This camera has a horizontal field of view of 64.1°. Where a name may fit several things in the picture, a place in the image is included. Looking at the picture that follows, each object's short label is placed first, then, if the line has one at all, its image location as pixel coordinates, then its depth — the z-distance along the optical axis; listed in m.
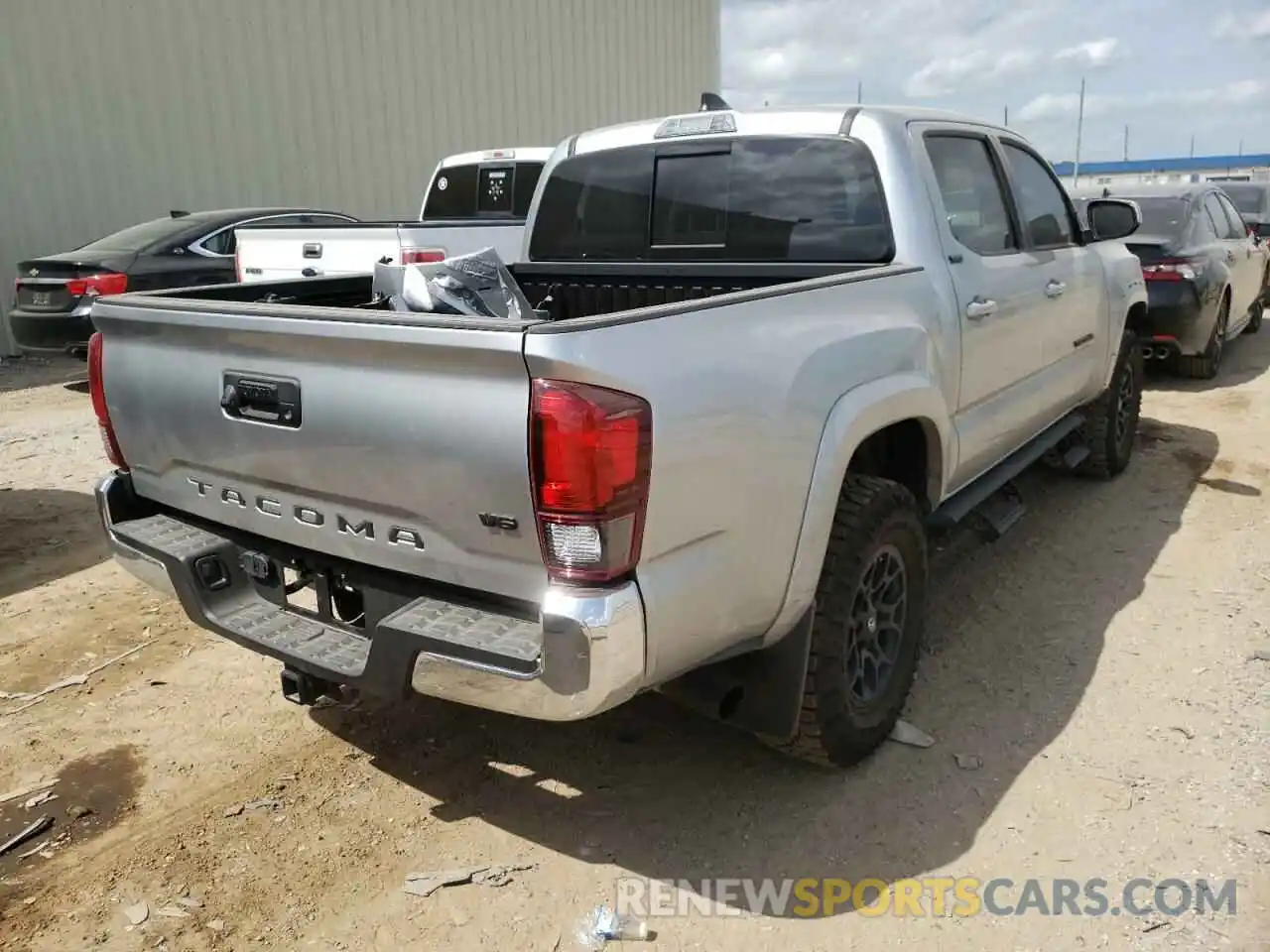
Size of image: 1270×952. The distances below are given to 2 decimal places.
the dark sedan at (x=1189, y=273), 8.26
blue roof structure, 52.38
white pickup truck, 7.11
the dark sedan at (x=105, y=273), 8.77
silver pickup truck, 2.18
